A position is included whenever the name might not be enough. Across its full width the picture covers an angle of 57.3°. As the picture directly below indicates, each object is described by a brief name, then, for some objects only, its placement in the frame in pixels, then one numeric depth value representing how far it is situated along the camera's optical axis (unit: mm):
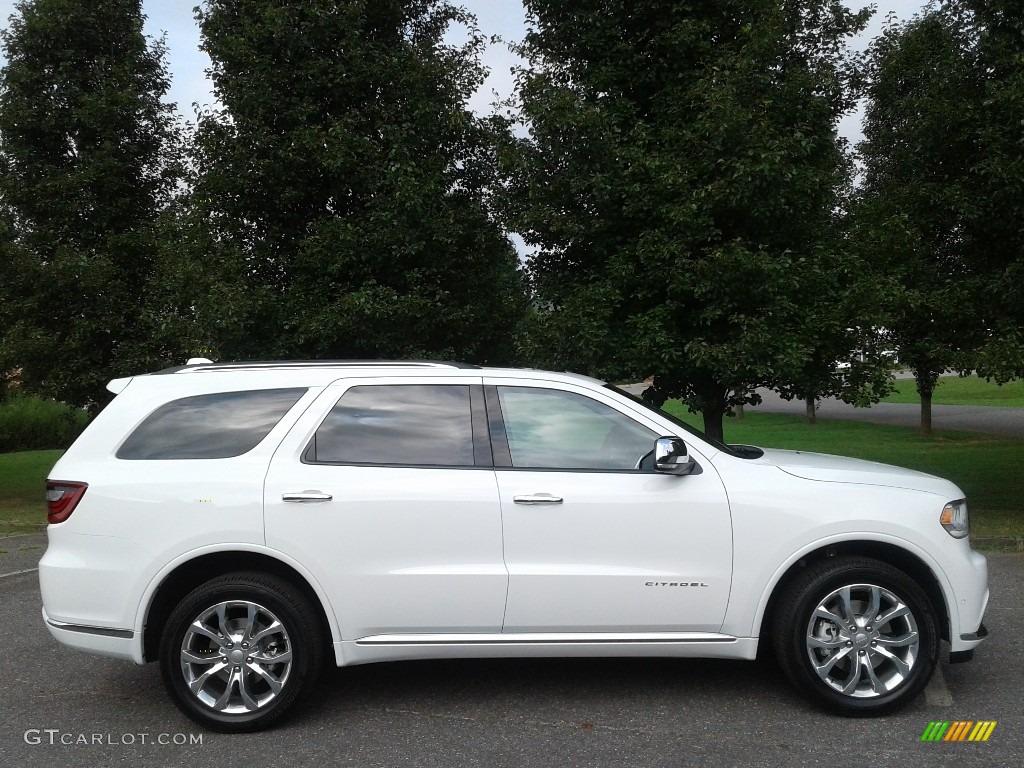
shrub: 32312
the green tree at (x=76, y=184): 13641
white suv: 4535
